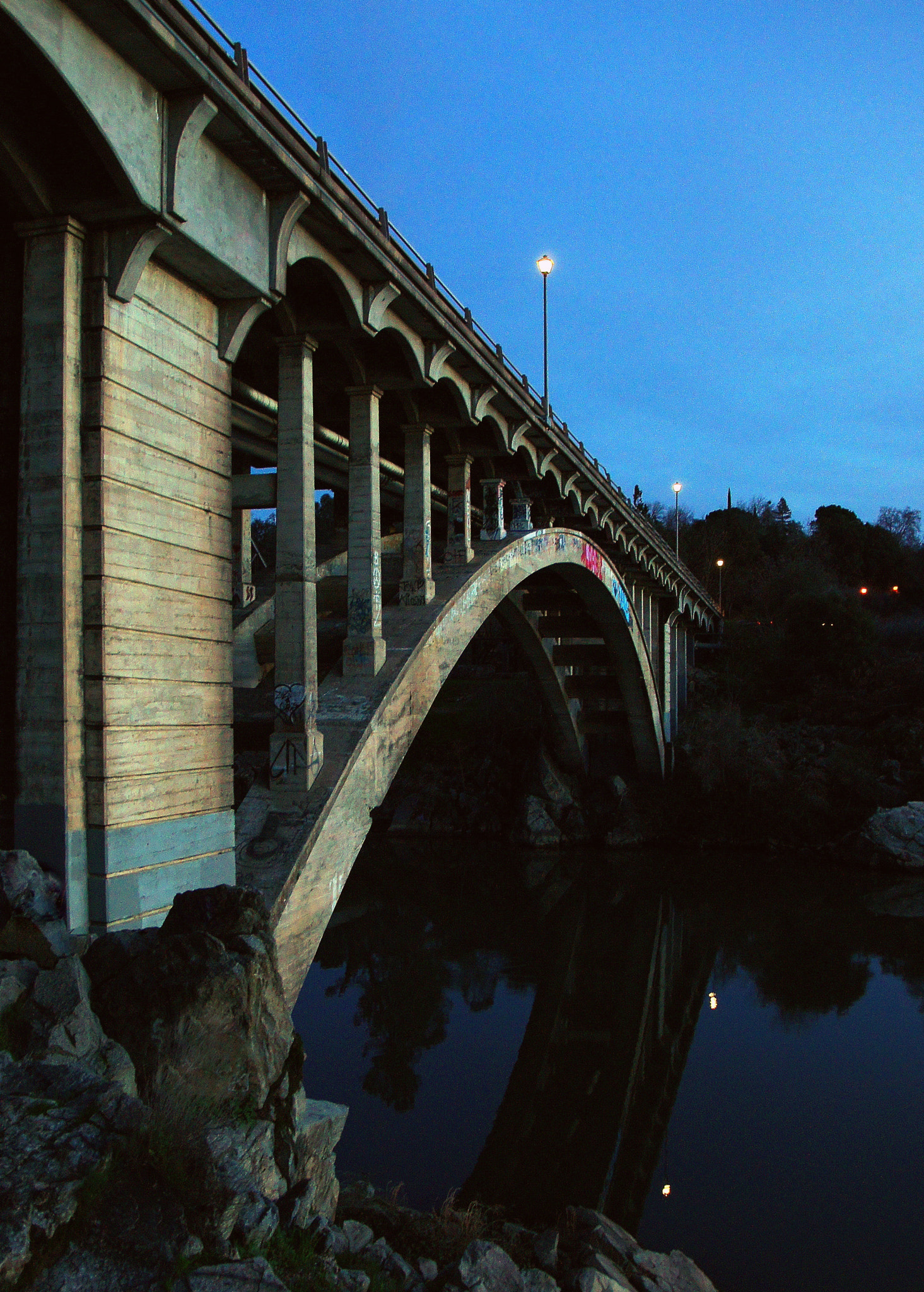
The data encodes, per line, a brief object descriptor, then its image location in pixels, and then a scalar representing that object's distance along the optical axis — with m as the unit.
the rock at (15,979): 5.25
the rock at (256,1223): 5.14
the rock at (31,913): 5.68
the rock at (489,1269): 7.02
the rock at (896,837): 29.89
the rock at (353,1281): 5.78
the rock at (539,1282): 7.24
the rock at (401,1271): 6.71
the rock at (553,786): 36.88
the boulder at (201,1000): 5.67
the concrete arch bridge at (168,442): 6.89
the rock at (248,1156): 5.27
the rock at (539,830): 35.75
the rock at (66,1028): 5.11
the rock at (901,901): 25.88
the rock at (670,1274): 8.55
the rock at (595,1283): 7.77
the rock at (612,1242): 8.92
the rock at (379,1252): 6.81
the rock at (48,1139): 4.13
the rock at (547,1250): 8.45
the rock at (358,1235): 6.80
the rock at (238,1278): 4.52
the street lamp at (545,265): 19.02
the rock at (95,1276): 4.12
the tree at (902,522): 96.31
